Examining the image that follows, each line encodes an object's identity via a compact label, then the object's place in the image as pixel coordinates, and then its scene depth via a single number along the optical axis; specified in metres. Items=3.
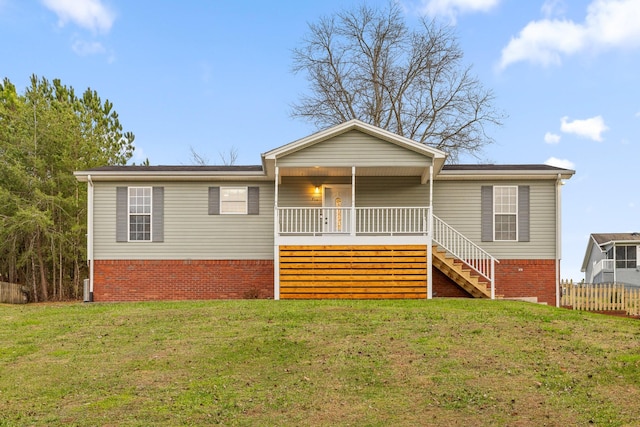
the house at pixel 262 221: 18.92
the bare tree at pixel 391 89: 28.75
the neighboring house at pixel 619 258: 35.88
